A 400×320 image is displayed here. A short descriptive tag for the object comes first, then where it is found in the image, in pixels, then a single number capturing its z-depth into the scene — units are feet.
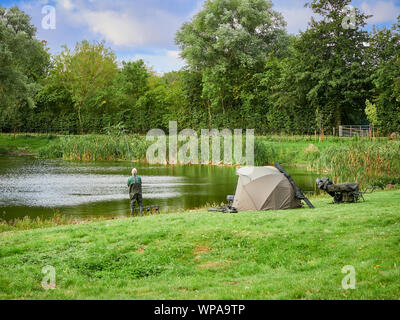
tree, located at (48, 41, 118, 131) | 217.93
